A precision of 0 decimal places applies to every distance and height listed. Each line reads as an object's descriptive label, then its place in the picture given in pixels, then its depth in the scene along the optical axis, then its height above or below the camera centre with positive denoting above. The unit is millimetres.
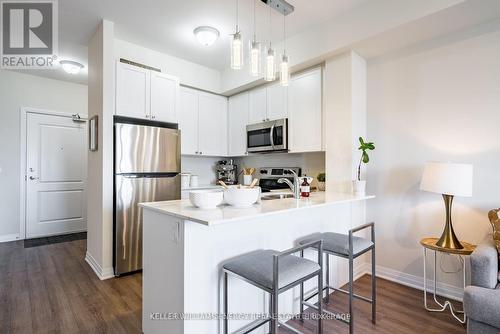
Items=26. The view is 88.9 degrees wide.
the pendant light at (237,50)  1731 +821
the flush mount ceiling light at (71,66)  3578 +1480
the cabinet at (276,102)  3318 +905
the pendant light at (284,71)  1937 +750
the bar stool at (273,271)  1287 -566
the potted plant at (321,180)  3030 -132
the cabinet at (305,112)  2973 +699
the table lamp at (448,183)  1937 -114
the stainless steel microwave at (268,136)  3268 +452
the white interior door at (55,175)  4266 -95
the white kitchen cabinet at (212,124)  3922 +717
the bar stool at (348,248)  1732 -571
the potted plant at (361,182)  2338 -119
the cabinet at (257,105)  3584 +923
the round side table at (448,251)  1951 -639
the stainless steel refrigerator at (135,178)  2754 -93
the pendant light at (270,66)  1868 +769
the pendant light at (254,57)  1795 +795
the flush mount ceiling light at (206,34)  2770 +1485
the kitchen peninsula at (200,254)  1399 -531
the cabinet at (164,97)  3134 +922
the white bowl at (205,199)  1480 -174
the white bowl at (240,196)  1593 -169
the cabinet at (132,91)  2837 +905
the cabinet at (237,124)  3902 +724
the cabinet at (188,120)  3709 +730
